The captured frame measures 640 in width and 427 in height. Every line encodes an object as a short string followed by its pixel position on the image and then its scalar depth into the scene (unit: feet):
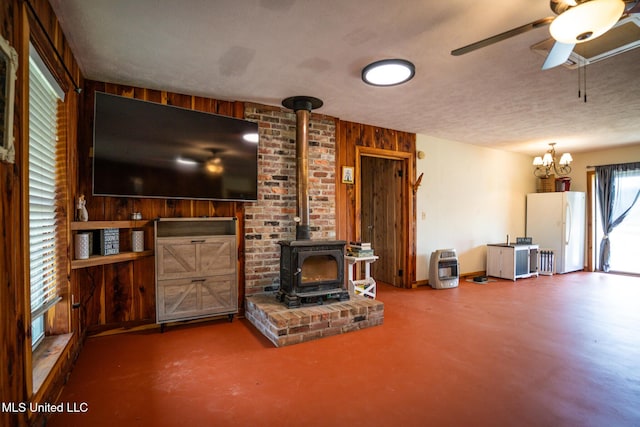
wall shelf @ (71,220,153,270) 7.92
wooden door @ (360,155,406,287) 15.70
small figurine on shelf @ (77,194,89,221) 8.39
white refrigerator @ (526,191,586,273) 19.17
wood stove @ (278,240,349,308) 9.95
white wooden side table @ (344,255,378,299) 12.25
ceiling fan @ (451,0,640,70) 4.18
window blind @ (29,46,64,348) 5.75
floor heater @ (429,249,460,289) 15.23
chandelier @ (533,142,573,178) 17.28
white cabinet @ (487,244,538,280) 17.37
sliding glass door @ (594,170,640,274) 18.52
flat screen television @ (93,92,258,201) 8.58
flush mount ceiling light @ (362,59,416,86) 7.80
